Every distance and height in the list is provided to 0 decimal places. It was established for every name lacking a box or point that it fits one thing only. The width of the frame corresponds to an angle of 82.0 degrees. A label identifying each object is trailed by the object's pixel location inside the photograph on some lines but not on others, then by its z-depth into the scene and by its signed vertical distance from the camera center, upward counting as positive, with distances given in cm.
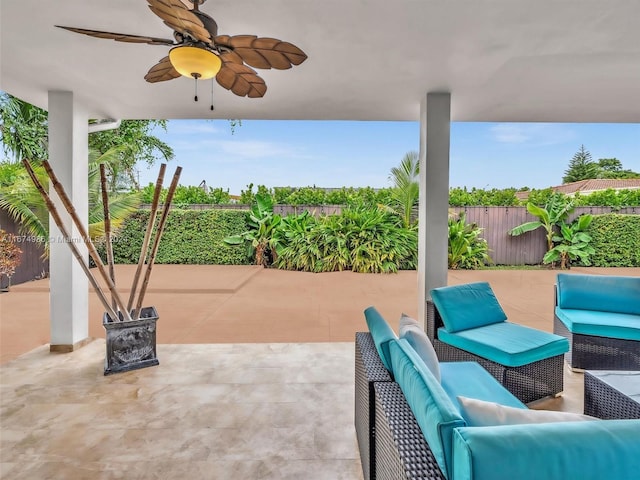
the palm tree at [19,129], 741 +209
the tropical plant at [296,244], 883 -23
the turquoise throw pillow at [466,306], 284 -55
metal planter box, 303 -95
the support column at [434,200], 353 +36
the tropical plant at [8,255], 602 -43
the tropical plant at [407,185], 900 +126
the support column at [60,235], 348 -4
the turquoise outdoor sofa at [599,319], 288 -66
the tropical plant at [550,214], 974 +67
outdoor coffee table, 177 -78
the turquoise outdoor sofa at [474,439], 88 -53
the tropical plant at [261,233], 937 +3
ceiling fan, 166 +98
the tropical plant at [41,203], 591 +47
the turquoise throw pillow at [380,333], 168 -48
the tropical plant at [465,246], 916 -20
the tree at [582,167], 2336 +471
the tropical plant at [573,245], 951 -14
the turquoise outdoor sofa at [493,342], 242 -73
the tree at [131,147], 972 +244
